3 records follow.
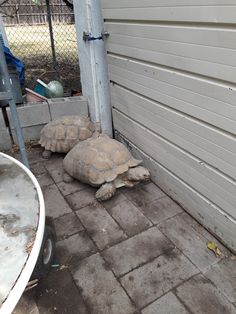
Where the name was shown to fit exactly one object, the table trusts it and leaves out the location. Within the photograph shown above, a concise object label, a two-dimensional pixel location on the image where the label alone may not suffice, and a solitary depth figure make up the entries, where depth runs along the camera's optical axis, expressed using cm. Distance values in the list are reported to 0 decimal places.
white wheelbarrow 91
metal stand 238
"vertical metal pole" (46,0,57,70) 481
